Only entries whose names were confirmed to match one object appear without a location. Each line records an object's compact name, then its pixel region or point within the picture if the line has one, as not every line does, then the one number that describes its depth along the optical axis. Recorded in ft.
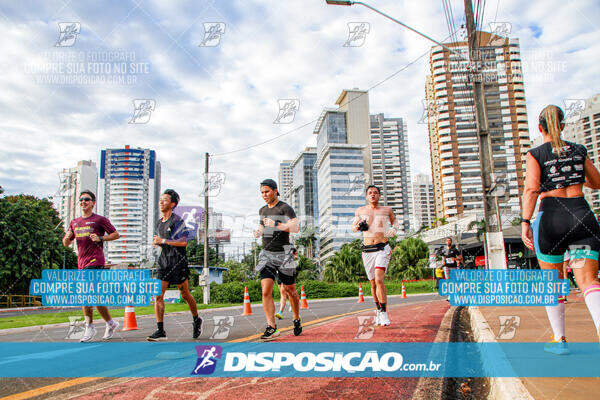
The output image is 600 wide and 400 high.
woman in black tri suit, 9.82
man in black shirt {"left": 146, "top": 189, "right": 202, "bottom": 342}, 17.04
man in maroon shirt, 18.10
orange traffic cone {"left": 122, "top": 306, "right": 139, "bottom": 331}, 25.42
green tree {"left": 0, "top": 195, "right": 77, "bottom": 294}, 92.79
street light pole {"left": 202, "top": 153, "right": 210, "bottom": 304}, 72.31
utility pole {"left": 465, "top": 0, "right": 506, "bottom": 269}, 27.99
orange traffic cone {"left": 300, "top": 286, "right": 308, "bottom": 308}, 48.95
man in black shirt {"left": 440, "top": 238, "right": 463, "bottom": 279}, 35.01
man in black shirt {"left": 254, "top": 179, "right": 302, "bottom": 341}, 16.76
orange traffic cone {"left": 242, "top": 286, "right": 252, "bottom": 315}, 36.27
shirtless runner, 19.71
